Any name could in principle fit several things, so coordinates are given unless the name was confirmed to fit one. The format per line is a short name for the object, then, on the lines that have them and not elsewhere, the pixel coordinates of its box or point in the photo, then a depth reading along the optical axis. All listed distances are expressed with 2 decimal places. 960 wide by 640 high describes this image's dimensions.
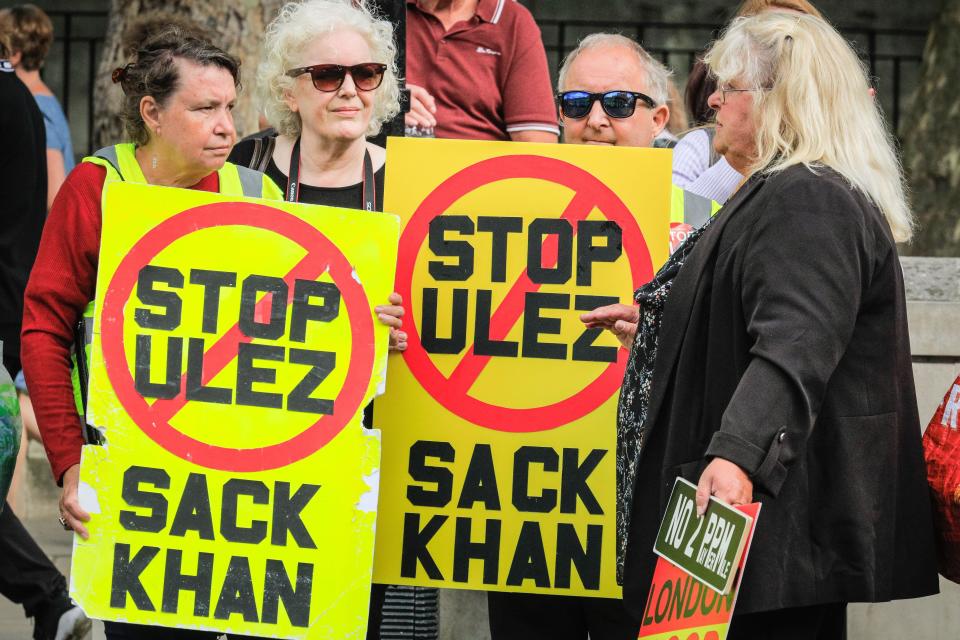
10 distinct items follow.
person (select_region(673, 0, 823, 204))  9.74
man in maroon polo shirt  9.68
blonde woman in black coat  5.96
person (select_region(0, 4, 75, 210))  14.68
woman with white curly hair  7.81
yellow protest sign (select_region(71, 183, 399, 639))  7.10
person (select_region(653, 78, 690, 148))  12.16
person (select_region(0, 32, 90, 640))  10.65
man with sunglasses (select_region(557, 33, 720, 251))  8.52
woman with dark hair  7.19
